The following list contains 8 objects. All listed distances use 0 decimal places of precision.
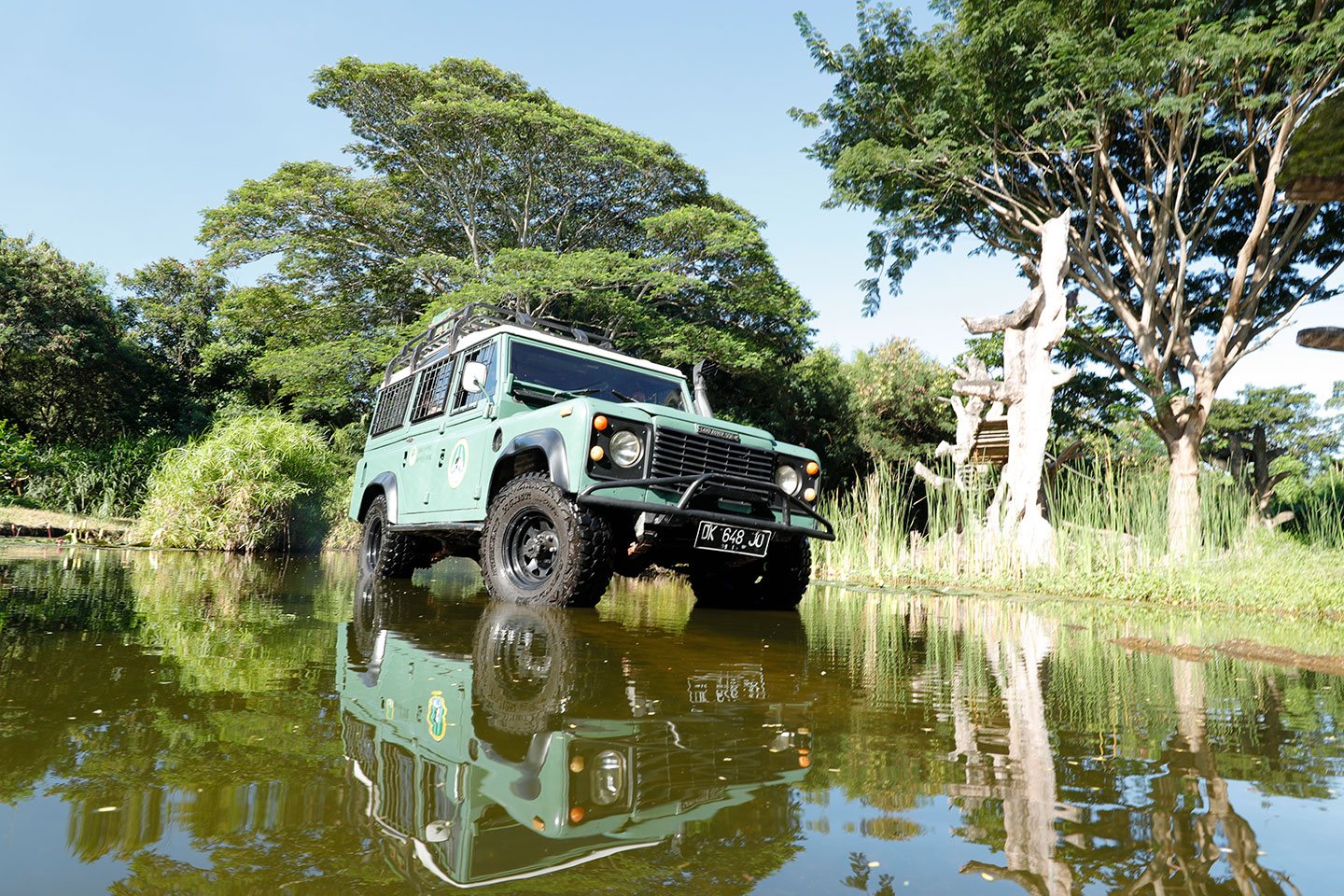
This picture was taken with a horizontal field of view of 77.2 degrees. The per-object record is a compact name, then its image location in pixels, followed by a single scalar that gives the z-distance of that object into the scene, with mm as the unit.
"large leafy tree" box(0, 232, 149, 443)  21875
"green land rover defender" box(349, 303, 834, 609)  5133
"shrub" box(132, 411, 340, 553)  12617
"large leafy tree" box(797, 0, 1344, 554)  12266
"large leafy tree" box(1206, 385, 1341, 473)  21484
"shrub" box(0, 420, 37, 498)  16750
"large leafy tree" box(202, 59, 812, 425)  21016
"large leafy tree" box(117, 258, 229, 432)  26297
